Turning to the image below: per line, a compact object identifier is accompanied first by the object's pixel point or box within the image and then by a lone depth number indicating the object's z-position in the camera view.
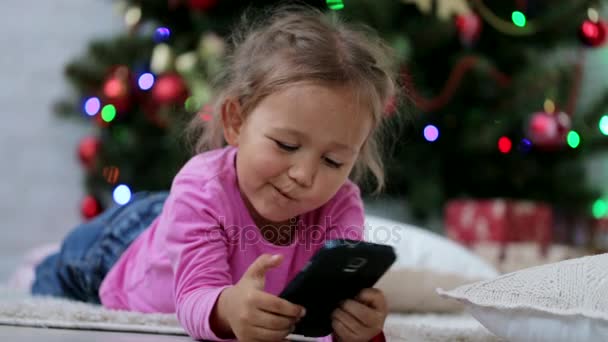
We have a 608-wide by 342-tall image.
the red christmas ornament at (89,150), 2.54
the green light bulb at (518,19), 2.41
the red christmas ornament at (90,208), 2.55
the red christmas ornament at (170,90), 2.31
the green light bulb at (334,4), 1.27
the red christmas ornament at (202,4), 2.38
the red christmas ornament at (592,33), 2.21
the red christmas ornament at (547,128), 2.31
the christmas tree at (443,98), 2.34
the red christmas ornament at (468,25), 2.29
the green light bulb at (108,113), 2.49
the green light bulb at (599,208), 2.52
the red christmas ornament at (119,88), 2.43
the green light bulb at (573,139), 2.43
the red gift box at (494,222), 2.34
